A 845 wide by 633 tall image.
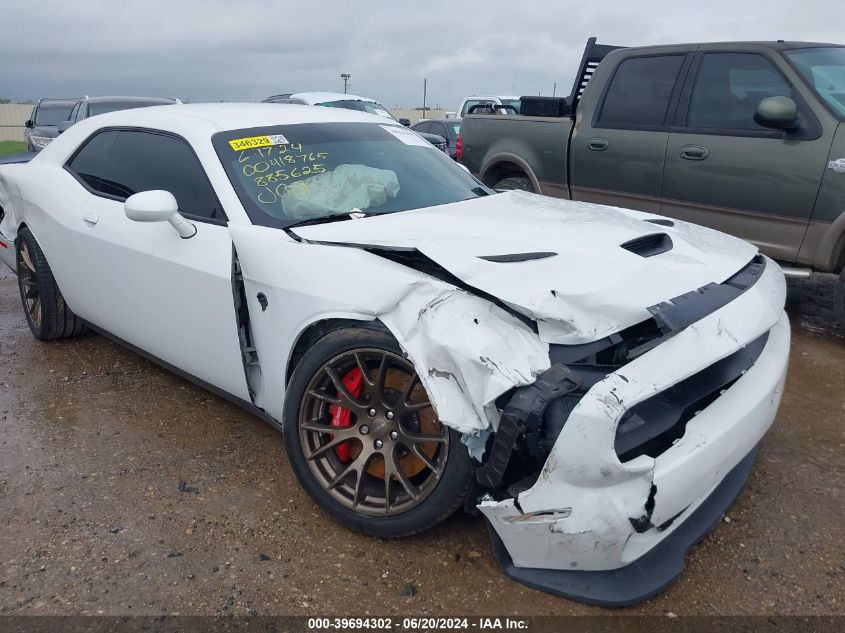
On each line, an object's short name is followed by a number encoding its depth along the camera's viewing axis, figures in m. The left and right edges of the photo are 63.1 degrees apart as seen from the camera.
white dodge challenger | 2.02
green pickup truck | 4.43
